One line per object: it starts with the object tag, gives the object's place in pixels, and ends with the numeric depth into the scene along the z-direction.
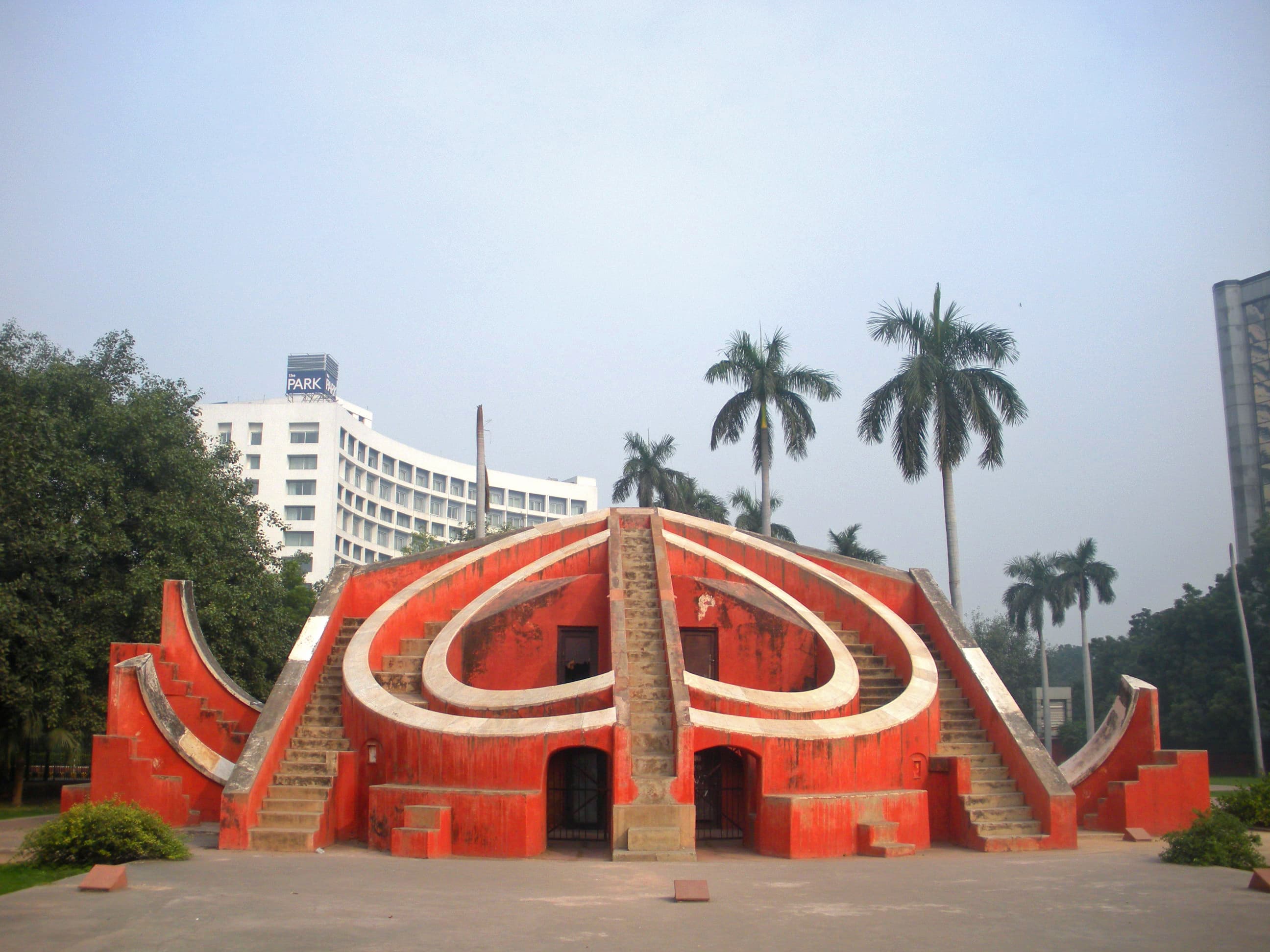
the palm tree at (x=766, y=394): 24.80
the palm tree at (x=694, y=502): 33.38
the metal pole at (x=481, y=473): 22.17
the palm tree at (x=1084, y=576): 39.22
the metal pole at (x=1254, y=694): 28.03
